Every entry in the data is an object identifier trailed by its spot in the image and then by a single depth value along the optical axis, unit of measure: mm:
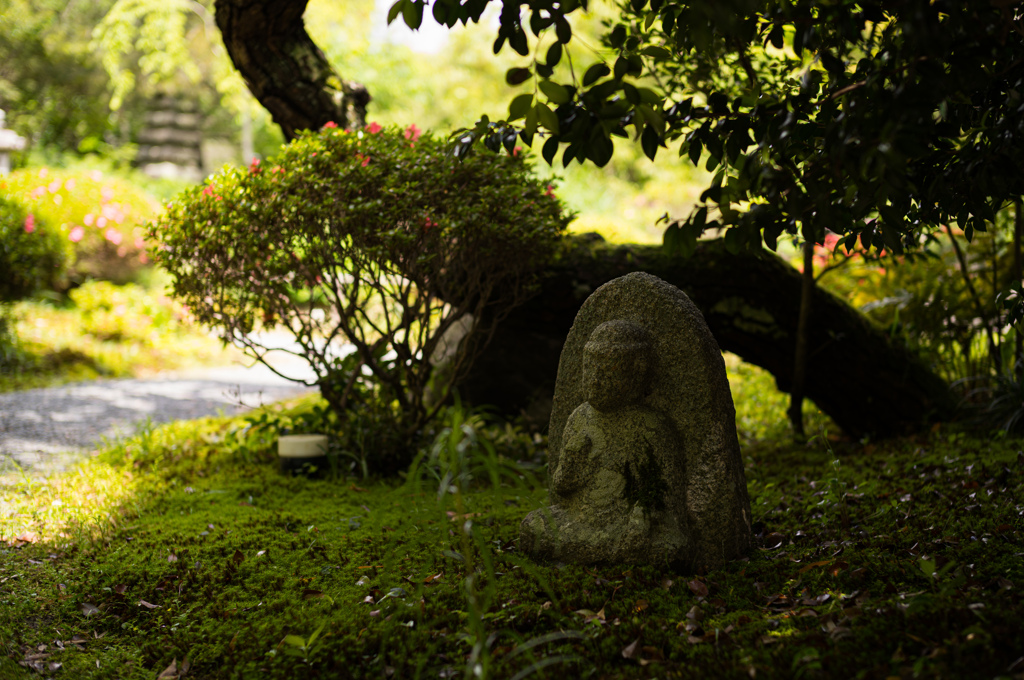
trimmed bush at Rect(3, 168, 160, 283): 10500
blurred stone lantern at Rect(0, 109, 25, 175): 13625
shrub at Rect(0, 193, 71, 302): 8625
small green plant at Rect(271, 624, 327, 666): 2368
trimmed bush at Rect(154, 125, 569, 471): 4406
